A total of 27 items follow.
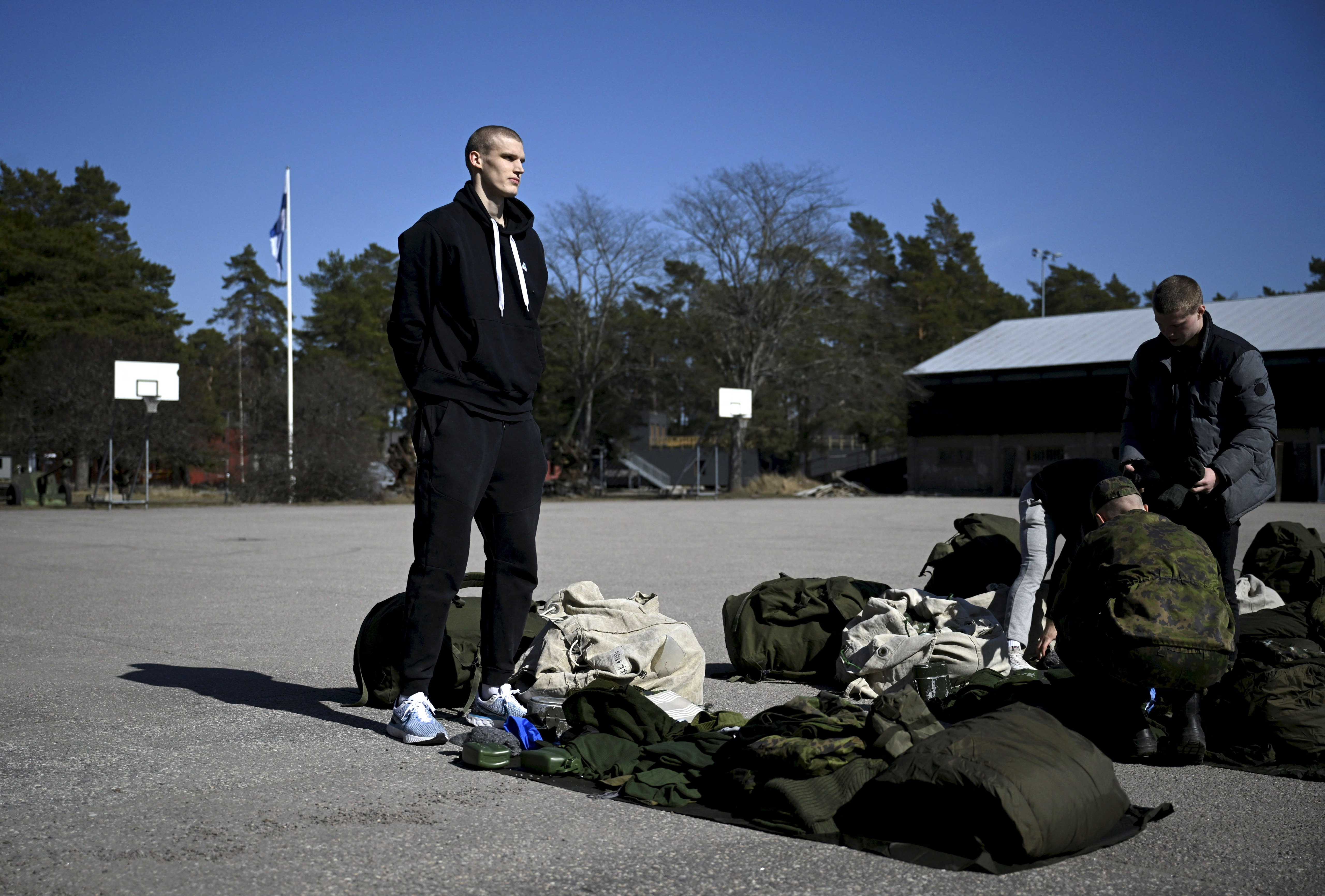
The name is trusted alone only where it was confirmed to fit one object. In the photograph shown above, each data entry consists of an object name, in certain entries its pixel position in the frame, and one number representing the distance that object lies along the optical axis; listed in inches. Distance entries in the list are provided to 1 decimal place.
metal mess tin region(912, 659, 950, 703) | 202.4
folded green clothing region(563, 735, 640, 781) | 153.0
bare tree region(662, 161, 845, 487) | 1876.2
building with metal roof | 1561.3
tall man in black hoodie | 173.5
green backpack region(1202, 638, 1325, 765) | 161.8
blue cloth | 166.1
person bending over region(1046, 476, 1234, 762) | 151.9
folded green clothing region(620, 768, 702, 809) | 142.3
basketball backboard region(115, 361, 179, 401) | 1229.1
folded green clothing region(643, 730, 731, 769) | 150.9
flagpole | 1268.5
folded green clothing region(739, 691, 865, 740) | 147.0
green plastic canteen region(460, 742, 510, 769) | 156.7
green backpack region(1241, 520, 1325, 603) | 265.3
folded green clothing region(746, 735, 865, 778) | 138.9
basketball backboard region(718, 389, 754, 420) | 1743.4
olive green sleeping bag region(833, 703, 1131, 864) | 118.6
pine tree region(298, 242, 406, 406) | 2694.4
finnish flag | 1503.4
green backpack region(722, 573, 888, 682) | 235.9
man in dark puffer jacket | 186.4
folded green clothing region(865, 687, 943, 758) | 140.6
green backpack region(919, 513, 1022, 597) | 269.1
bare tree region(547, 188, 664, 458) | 2038.6
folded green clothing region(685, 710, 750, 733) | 171.2
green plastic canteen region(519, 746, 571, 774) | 153.8
